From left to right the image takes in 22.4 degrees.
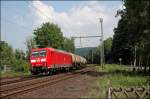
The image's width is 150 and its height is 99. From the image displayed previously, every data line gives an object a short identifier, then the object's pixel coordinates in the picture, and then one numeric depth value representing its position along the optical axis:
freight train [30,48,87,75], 42.94
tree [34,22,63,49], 114.12
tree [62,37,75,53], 126.56
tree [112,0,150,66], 34.84
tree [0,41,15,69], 115.88
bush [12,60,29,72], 60.78
